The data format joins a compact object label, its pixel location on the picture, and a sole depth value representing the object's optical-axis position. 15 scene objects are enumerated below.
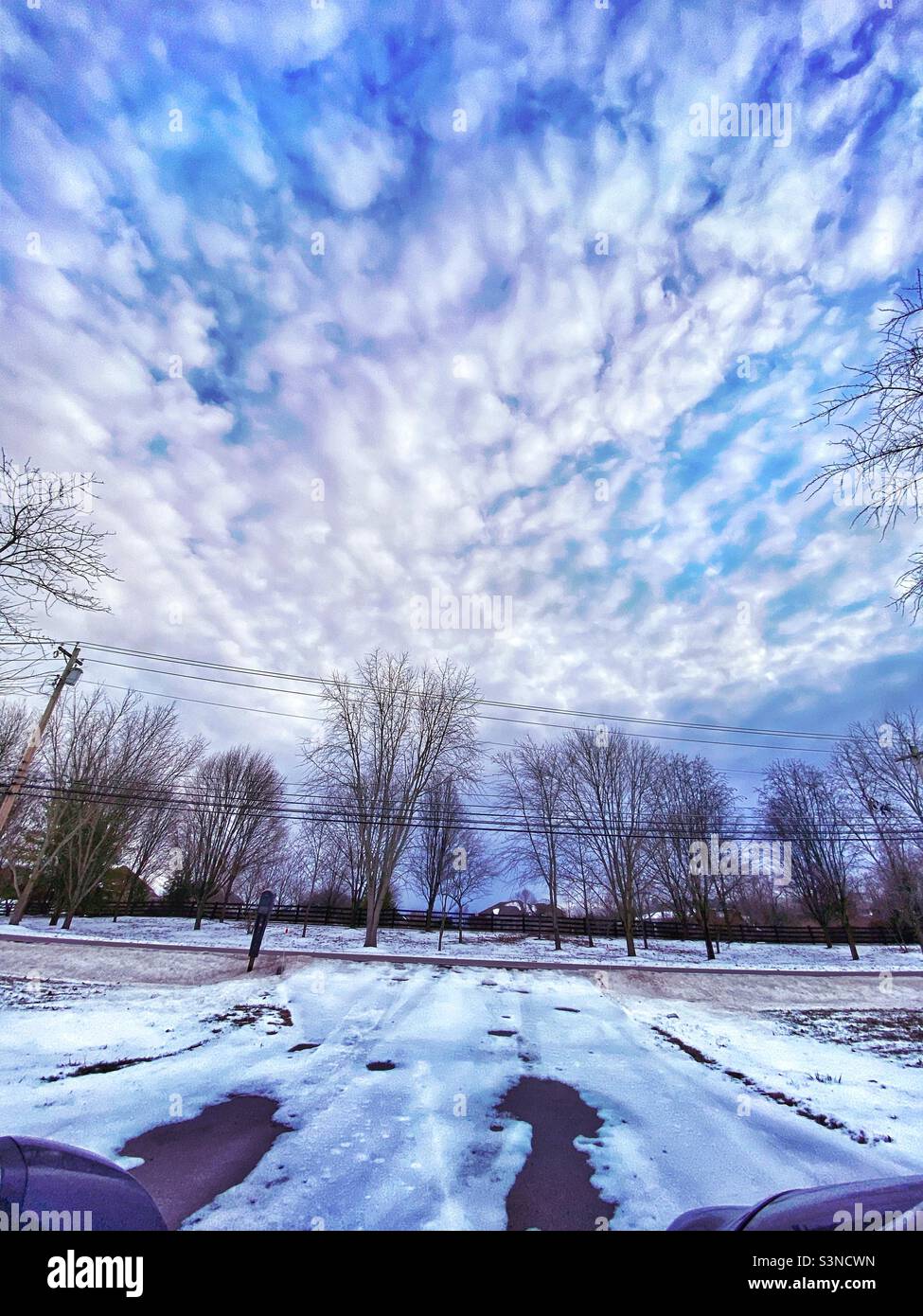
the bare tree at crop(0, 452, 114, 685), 5.79
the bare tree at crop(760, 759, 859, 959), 28.81
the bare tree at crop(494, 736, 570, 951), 24.86
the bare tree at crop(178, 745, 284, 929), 26.89
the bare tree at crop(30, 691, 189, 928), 23.03
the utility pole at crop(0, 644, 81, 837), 15.19
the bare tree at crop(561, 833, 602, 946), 24.77
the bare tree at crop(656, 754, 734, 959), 25.67
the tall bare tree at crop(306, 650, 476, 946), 21.28
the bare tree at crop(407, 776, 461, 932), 33.78
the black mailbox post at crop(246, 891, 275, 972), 12.02
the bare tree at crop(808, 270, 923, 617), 4.09
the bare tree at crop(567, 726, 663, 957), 23.22
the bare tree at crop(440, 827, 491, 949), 32.97
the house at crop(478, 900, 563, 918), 42.18
